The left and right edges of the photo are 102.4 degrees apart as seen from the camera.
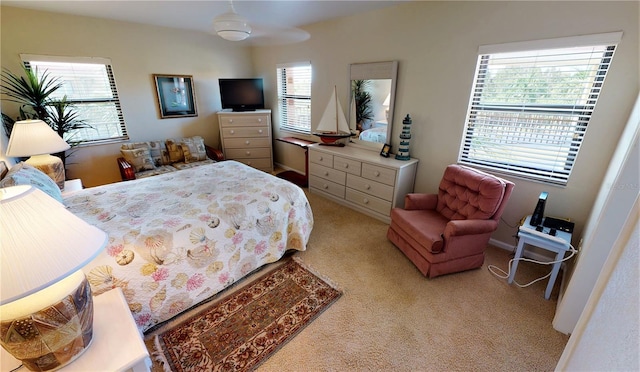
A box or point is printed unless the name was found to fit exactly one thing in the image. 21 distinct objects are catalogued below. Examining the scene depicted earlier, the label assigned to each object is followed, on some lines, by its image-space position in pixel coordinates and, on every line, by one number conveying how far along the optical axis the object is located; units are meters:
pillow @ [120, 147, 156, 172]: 3.49
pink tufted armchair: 2.09
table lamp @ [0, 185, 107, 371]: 0.73
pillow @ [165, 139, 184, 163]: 3.89
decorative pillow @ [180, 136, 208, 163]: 3.91
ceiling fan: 2.29
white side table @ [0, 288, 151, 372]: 0.97
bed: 1.59
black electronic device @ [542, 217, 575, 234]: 2.03
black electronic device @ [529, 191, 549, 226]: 2.04
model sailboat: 3.63
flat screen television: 4.36
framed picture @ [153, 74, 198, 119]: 3.95
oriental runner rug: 1.55
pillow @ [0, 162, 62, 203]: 1.60
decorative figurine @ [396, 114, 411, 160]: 2.95
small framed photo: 3.21
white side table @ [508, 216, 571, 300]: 1.89
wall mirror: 3.12
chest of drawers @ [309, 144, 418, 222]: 2.99
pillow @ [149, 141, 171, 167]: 3.79
